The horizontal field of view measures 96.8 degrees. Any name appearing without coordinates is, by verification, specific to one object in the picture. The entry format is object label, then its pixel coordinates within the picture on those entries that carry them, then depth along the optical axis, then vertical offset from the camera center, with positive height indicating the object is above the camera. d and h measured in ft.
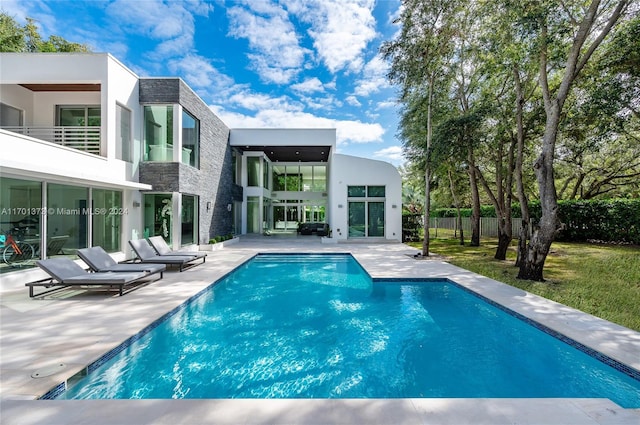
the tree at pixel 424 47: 32.09 +19.89
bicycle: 21.47 -2.75
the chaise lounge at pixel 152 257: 26.13 -4.07
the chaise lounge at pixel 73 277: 18.15 -4.08
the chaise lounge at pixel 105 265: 21.20 -3.85
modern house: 23.53 +5.90
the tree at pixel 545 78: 22.86 +11.16
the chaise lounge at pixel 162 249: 29.11 -3.56
